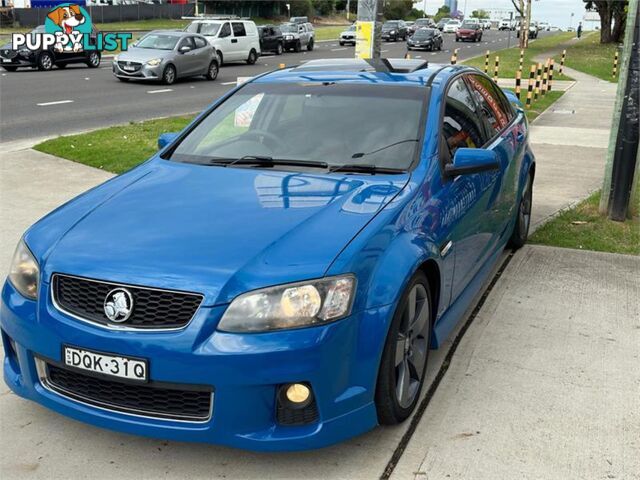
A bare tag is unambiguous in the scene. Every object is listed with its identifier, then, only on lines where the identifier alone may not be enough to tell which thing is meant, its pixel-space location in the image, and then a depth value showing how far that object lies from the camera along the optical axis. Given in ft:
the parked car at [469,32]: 187.01
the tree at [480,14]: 582.88
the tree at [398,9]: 332.92
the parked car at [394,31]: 180.31
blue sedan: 9.34
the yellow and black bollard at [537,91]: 58.17
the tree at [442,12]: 459.32
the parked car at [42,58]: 77.46
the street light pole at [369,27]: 37.45
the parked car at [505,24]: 312.50
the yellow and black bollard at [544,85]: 64.00
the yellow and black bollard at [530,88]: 54.68
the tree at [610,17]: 156.46
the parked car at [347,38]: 147.62
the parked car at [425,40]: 144.92
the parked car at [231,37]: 91.09
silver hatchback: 68.44
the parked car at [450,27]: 250.98
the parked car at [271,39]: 116.47
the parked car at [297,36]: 125.29
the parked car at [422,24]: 208.95
